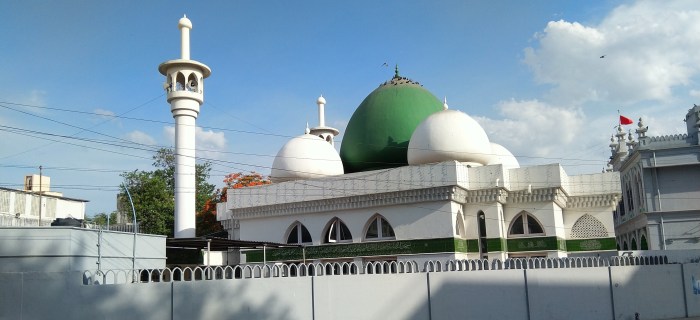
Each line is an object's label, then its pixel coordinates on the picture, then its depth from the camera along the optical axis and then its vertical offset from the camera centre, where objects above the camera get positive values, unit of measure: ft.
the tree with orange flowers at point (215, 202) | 115.24 +9.05
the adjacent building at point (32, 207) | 93.25 +8.41
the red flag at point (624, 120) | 113.34 +21.01
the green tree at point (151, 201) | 105.81 +8.76
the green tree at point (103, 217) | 157.75 +9.77
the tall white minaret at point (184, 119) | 75.51 +16.54
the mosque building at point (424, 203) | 74.64 +4.87
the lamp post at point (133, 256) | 42.80 -0.30
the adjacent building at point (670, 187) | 97.40 +7.13
